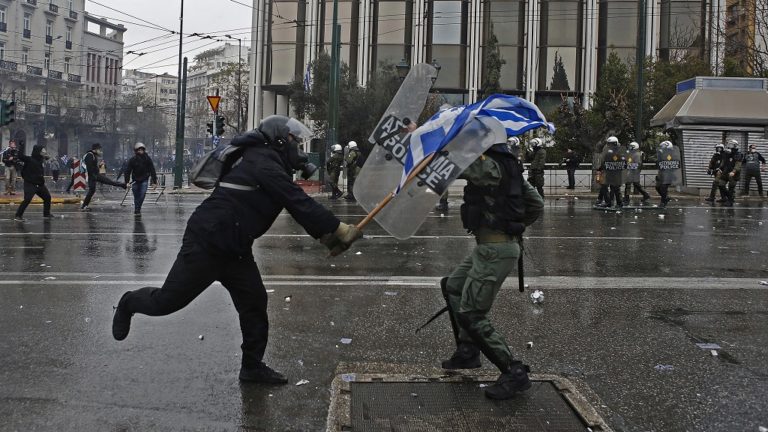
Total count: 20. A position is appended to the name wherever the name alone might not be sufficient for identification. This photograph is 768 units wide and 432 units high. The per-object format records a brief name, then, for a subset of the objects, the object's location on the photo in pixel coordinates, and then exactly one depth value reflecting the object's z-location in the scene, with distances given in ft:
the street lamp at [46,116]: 197.98
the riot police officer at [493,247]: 14.25
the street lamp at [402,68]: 82.12
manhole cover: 13.15
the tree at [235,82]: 188.96
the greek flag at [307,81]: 107.24
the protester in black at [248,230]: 14.34
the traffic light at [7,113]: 70.50
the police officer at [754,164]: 72.13
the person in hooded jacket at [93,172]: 59.26
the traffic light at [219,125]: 93.56
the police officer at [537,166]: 60.80
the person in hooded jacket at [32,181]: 50.49
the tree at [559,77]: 148.46
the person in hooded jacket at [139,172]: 53.78
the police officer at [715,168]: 64.18
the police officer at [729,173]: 63.10
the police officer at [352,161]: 66.95
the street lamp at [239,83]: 182.94
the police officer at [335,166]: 68.80
